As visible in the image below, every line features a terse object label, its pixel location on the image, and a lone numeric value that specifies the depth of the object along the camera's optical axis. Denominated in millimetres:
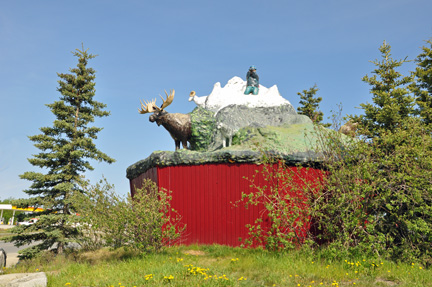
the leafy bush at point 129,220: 8141
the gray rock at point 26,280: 6277
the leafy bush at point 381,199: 7520
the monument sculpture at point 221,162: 9391
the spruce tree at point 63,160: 11188
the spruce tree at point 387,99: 14243
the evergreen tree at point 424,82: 15199
